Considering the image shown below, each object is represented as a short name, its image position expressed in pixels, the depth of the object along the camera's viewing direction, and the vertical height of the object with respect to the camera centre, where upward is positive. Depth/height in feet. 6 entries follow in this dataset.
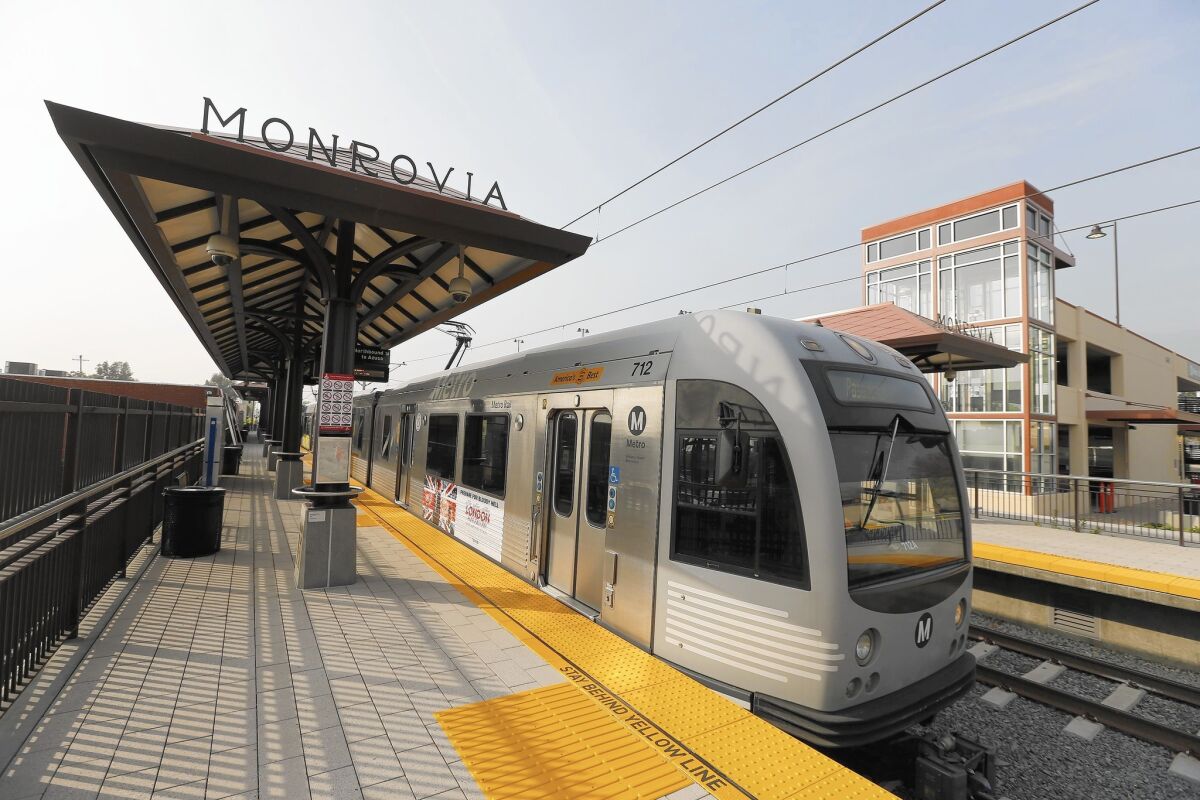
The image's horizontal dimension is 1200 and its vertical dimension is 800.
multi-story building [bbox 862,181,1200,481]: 65.82 +16.10
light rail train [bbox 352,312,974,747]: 11.84 -1.85
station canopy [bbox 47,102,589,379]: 14.56 +6.73
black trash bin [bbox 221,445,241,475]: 56.18 -3.58
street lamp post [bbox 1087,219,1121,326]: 114.06 +35.92
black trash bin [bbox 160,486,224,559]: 23.62 -4.13
